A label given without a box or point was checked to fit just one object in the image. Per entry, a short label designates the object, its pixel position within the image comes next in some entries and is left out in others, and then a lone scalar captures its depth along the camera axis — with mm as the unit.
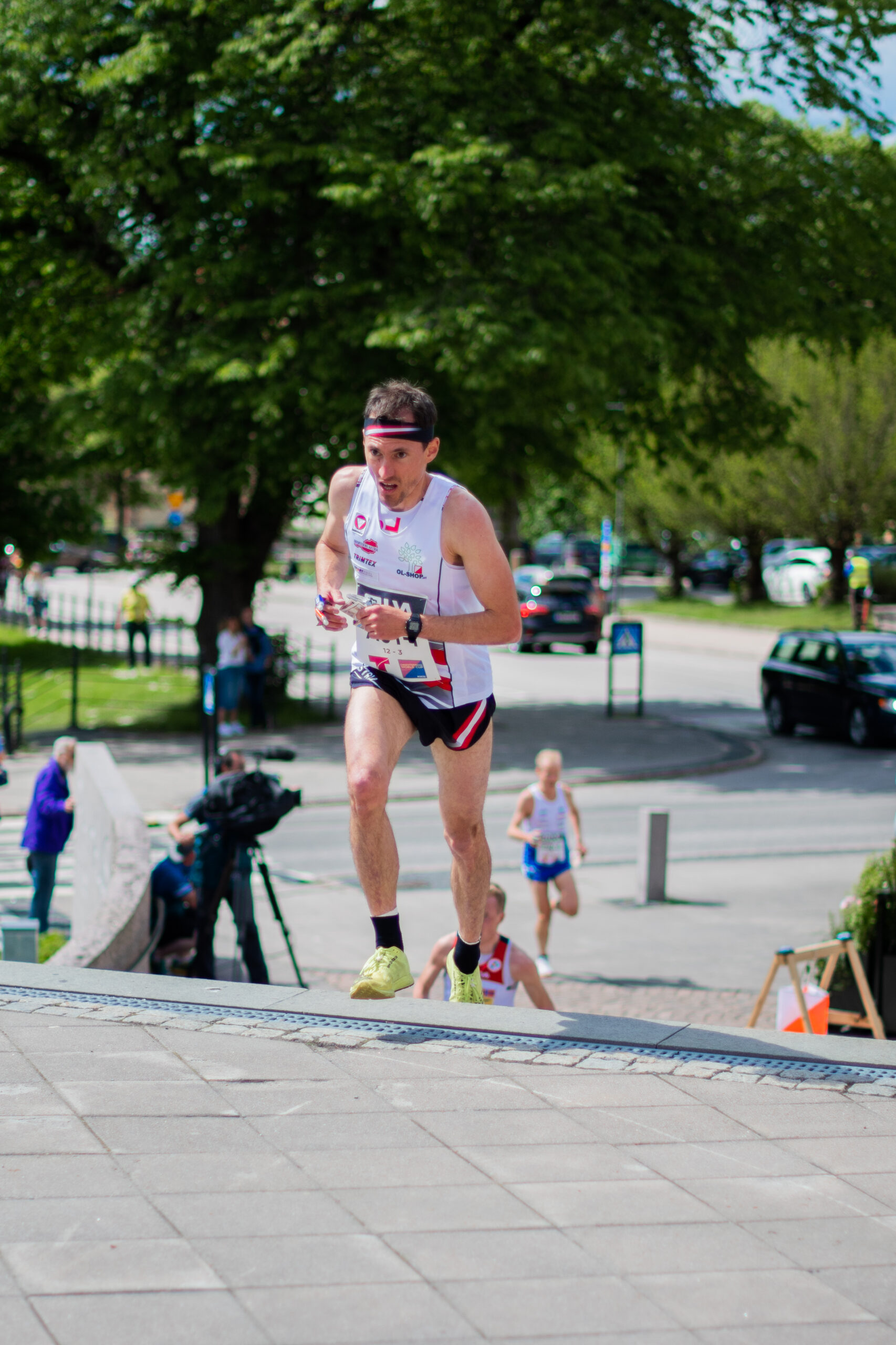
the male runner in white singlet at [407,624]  4941
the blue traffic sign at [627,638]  24000
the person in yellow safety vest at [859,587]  31906
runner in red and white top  7801
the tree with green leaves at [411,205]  18047
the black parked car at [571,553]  64438
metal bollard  13352
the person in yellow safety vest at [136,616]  30578
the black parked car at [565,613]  36219
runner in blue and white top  11312
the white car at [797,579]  48250
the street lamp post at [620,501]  21669
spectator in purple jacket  11859
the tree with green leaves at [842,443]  39531
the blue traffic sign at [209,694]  14820
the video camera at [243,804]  9484
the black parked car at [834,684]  21906
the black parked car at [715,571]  58781
